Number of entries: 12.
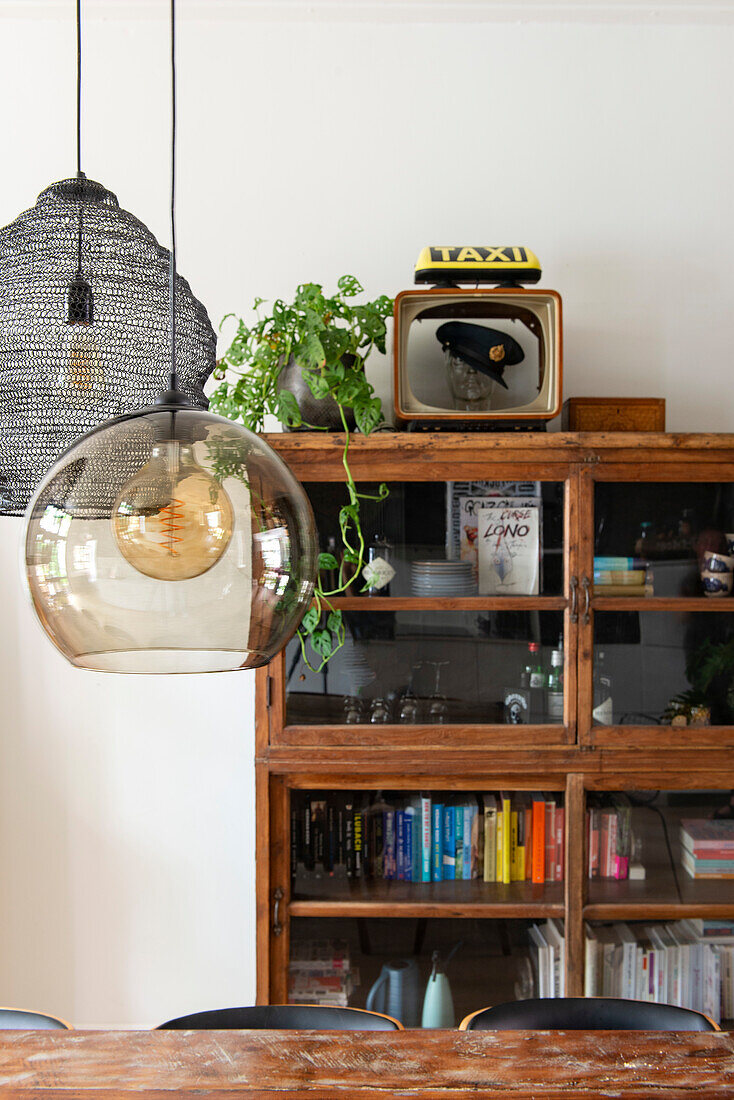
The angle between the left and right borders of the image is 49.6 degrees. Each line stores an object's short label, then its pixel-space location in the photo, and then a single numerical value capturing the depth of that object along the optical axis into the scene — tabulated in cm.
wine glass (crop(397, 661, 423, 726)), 198
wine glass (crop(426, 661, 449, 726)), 198
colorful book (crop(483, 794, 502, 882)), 202
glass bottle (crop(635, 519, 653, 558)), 198
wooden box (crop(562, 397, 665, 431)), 203
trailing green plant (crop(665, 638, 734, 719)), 199
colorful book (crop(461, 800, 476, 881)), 202
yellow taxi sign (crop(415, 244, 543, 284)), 195
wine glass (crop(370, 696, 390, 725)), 198
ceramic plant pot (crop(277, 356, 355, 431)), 194
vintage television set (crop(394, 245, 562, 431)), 195
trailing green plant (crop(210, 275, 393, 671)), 187
